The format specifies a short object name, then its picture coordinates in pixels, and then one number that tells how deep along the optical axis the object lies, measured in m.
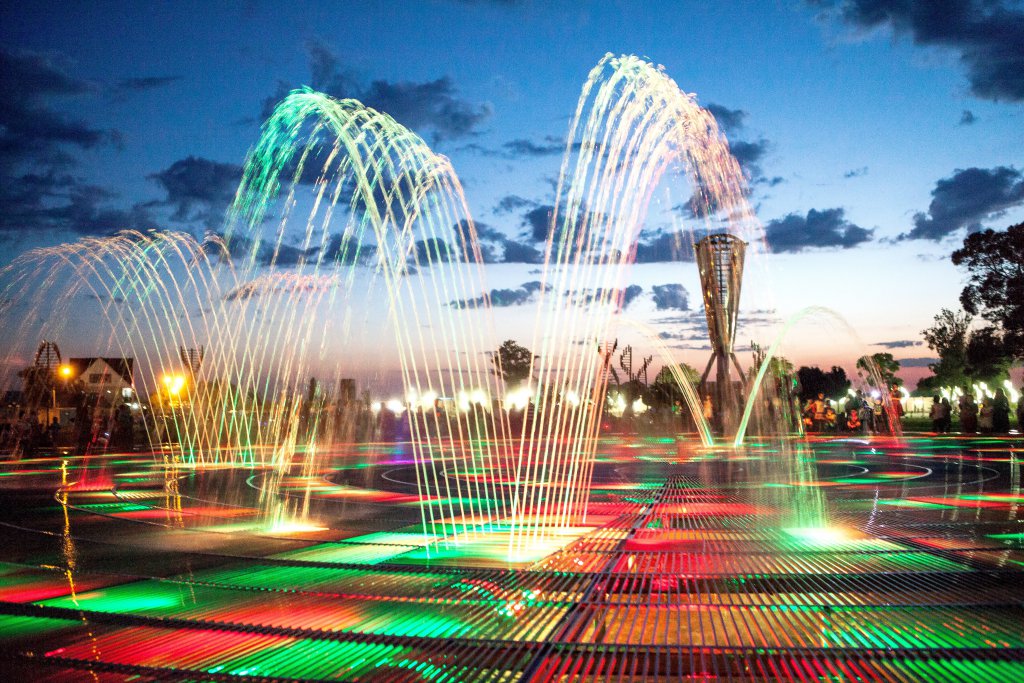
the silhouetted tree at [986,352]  55.88
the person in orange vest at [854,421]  38.31
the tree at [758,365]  41.58
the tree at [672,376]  81.23
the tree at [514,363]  81.33
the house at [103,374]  99.75
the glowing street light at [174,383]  36.09
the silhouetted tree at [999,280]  51.03
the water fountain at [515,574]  5.06
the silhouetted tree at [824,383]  121.56
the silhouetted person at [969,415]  33.56
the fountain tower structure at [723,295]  37.94
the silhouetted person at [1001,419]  34.16
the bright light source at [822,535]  9.12
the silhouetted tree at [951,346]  74.62
